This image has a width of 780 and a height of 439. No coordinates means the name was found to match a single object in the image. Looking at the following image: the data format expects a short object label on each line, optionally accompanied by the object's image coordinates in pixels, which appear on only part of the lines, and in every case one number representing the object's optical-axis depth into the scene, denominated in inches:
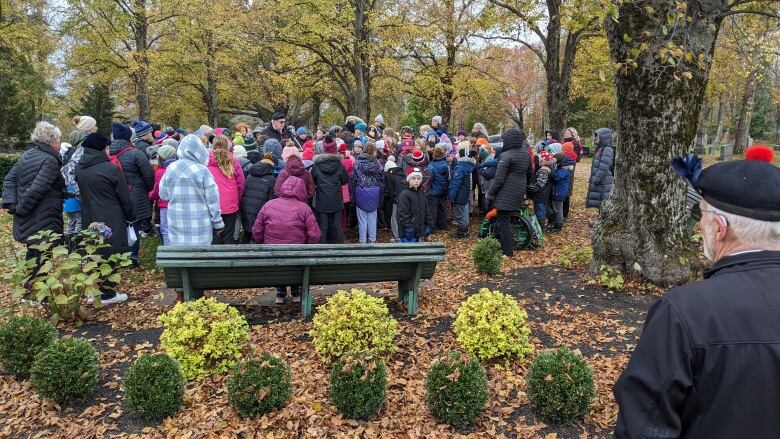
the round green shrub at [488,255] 272.5
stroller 330.6
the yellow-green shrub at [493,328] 168.4
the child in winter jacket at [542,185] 355.9
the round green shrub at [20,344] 163.5
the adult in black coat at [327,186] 308.8
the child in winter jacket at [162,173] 289.0
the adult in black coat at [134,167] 275.6
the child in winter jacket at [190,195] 221.9
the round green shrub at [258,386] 139.1
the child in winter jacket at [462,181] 366.6
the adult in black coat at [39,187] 220.2
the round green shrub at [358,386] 139.3
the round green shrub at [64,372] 145.7
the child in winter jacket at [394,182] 359.0
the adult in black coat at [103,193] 223.9
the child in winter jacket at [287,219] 227.8
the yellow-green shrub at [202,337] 160.6
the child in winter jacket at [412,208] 317.4
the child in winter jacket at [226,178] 271.9
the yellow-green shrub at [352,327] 167.9
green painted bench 182.2
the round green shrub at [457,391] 137.5
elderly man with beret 60.7
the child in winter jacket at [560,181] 372.8
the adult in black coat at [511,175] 306.5
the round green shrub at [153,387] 138.6
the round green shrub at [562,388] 138.0
